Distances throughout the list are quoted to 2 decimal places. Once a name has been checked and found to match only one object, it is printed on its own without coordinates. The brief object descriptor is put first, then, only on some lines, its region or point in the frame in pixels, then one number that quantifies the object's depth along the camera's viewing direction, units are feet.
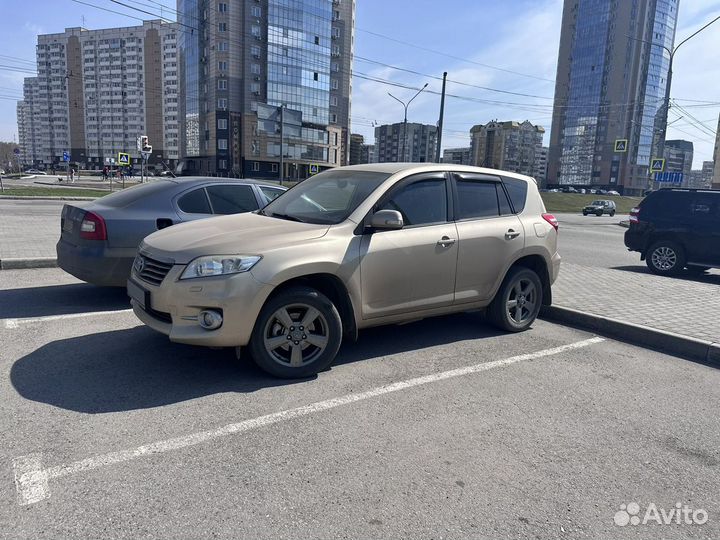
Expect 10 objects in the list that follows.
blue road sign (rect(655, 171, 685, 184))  120.78
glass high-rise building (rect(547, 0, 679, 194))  331.77
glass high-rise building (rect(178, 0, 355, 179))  261.24
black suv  34.35
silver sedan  19.40
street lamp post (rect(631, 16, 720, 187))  85.80
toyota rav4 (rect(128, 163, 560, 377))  12.91
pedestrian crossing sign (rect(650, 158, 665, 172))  108.99
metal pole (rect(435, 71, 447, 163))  80.69
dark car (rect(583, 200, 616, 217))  148.77
